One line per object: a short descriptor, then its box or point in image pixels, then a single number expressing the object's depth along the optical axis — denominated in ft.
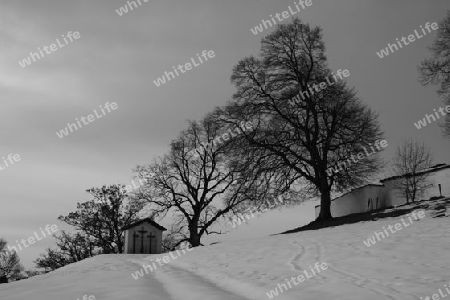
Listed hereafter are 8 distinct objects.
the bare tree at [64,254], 144.36
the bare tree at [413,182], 109.81
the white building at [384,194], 104.94
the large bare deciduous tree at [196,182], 116.88
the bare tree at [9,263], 202.80
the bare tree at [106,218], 138.21
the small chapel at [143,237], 100.89
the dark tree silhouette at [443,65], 83.51
